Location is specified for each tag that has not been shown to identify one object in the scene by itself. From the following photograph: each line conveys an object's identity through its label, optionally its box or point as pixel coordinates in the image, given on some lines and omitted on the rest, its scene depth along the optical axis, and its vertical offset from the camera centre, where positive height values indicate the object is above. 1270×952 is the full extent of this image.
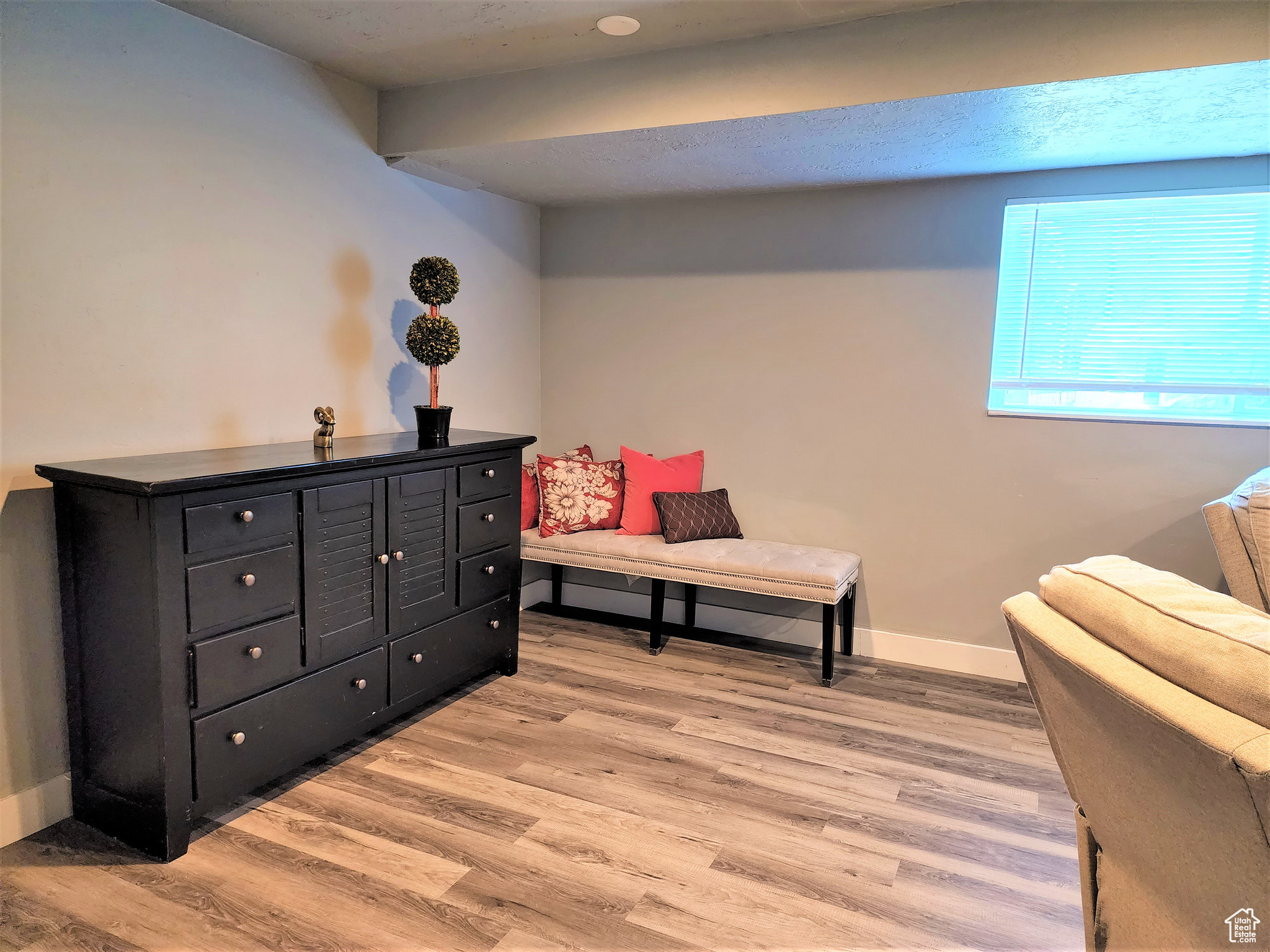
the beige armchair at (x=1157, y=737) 1.04 -0.48
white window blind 3.13 +0.31
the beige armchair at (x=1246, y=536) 2.45 -0.45
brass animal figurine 2.75 -0.22
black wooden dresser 2.09 -0.72
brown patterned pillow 3.84 -0.67
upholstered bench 3.41 -0.83
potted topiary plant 3.06 +0.13
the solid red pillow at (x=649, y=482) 4.01 -0.53
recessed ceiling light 2.50 +1.06
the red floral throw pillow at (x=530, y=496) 4.07 -0.62
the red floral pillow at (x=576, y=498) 4.01 -0.62
